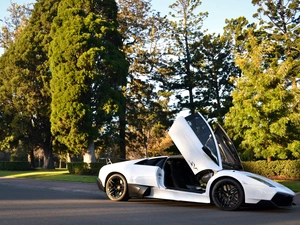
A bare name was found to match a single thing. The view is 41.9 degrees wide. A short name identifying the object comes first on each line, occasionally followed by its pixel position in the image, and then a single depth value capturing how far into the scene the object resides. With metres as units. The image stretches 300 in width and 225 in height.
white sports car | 8.83
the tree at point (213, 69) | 36.16
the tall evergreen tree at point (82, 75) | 26.45
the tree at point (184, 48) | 36.66
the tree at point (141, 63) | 36.06
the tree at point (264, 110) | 19.89
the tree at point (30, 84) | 33.31
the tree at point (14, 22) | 41.59
